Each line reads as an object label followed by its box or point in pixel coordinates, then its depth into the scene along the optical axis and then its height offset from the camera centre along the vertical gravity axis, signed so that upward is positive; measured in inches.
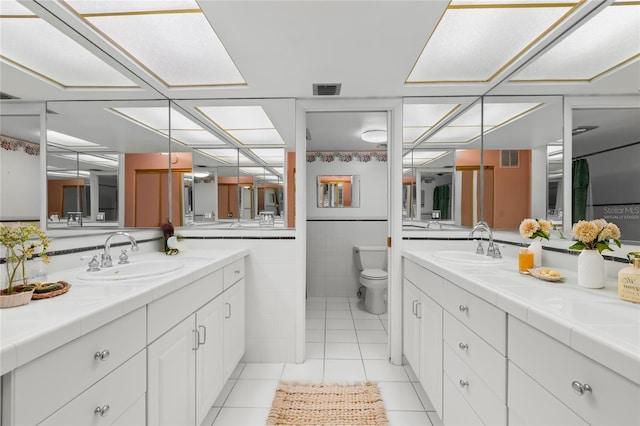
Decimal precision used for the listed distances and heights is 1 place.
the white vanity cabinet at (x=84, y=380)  25.7 -18.0
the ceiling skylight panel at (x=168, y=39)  52.7 +35.6
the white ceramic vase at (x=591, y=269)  44.3 -8.7
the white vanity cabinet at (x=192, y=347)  45.2 -26.8
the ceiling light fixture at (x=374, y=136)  126.3 +33.2
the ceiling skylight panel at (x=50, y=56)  49.5 +31.0
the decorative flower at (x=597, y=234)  43.9 -3.4
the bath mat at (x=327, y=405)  66.5 -47.8
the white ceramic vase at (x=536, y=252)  59.6 -8.3
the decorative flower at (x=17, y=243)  39.8 -5.1
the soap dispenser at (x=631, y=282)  38.0 -9.2
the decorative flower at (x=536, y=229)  59.4 -3.5
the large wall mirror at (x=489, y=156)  63.2 +15.0
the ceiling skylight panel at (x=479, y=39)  53.7 +36.4
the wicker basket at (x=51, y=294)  38.5 -11.5
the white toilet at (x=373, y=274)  133.8 -29.8
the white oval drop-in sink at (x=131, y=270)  50.4 -12.6
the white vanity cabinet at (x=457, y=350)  42.6 -25.9
